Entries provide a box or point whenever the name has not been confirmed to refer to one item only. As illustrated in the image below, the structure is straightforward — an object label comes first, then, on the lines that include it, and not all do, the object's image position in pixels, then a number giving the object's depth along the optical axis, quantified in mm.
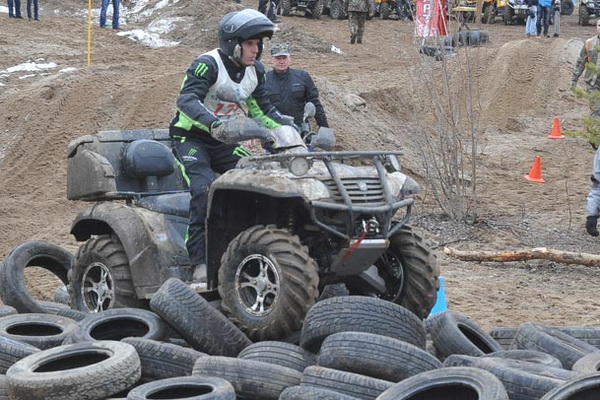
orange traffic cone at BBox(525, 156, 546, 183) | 24600
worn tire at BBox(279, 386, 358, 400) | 7725
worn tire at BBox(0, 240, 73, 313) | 11310
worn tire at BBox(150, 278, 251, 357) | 9220
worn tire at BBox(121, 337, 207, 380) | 8850
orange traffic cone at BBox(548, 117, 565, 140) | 29558
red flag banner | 18386
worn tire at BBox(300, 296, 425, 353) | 8632
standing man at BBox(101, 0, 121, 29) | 42135
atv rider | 10385
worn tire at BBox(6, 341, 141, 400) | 8023
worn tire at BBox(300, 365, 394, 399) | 7900
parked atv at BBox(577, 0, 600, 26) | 55584
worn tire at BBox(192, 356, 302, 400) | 8283
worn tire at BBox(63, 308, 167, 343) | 9698
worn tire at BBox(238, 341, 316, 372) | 8690
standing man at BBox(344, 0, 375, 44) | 43965
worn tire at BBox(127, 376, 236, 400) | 7948
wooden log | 16184
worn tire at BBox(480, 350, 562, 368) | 8927
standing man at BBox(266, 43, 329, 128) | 17365
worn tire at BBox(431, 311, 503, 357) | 9385
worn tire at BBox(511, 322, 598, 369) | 9459
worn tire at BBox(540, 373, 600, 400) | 7219
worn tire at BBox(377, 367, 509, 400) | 7480
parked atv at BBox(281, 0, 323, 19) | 50945
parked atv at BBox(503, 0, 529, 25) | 54861
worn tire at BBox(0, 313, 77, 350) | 10230
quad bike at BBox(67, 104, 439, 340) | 9172
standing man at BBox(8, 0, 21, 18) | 42178
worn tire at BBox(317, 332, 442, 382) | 8161
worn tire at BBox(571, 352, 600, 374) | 8544
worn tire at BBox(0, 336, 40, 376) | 9257
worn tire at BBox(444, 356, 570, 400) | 7938
